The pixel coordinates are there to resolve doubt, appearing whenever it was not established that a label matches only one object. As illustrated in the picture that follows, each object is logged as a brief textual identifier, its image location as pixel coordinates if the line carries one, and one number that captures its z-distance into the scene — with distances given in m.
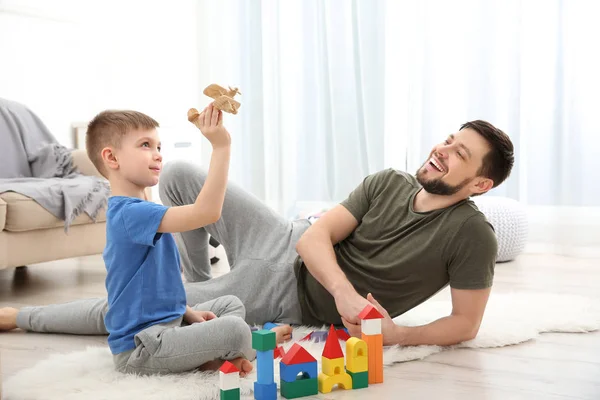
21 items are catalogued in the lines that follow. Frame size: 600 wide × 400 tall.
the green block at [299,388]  1.40
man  1.68
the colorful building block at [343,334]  1.77
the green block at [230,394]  1.30
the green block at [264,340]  1.31
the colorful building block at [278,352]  1.61
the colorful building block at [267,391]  1.36
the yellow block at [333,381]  1.43
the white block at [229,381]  1.30
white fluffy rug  1.43
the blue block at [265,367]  1.34
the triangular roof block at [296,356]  1.39
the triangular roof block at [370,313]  1.44
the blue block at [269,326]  1.87
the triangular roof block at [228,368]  1.29
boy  1.48
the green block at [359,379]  1.47
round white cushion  3.13
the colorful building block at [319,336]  1.80
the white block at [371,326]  1.45
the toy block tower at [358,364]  1.45
